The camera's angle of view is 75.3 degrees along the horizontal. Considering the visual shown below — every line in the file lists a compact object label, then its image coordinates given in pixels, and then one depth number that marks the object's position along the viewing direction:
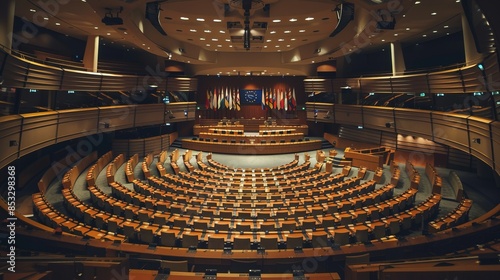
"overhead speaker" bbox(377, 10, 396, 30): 11.84
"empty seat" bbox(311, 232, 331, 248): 9.27
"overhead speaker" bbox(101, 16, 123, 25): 11.77
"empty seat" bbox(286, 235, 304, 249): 9.06
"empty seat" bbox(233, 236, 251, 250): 8.90
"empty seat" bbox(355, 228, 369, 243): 9.66
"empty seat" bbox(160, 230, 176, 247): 9.32
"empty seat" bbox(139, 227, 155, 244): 9.66
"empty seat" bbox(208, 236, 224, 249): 8.95
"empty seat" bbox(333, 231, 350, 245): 9.36
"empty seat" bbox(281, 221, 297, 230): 10.69
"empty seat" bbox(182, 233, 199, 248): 9.21
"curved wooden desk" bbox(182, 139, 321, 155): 25.95
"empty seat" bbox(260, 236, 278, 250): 8.99
